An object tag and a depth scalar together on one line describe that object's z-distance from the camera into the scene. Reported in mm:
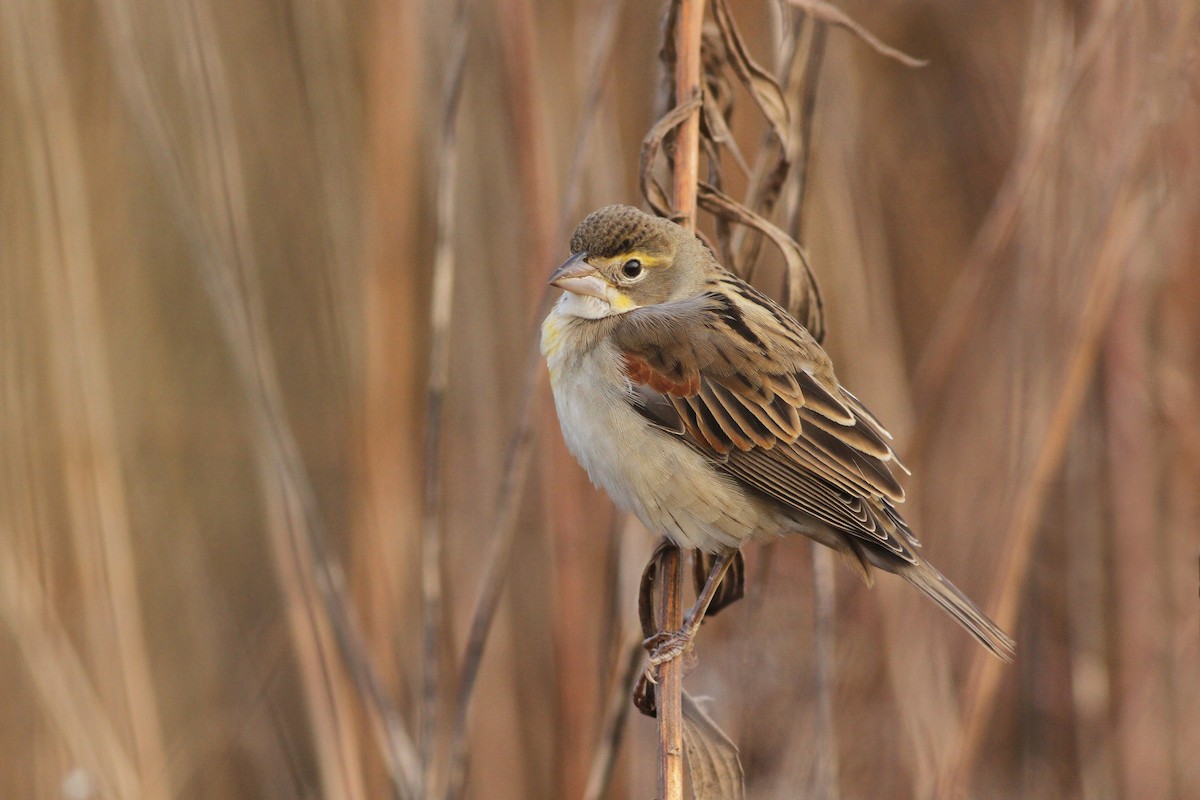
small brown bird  4926
